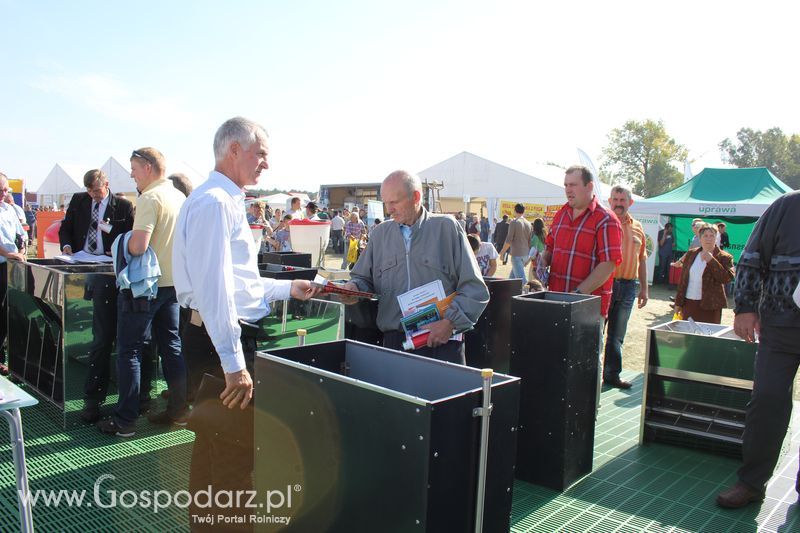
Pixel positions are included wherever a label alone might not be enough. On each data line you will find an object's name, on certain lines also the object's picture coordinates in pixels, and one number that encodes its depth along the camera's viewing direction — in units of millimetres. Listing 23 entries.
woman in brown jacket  6414
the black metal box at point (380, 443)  1689
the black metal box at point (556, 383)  3580
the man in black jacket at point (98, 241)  4262
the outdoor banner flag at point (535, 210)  25000
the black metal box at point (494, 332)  4918
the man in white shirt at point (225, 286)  2373
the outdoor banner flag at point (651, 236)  16172
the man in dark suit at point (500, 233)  17094
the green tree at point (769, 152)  68375
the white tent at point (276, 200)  37588
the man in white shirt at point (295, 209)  11680
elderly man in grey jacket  3242
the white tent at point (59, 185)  26156
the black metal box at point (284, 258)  6895
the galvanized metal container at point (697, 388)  4191
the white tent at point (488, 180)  25469
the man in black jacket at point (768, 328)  3203
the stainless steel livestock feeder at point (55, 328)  4164
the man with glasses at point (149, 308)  3855
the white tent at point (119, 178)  21969
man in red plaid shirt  4305
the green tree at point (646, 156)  65250
